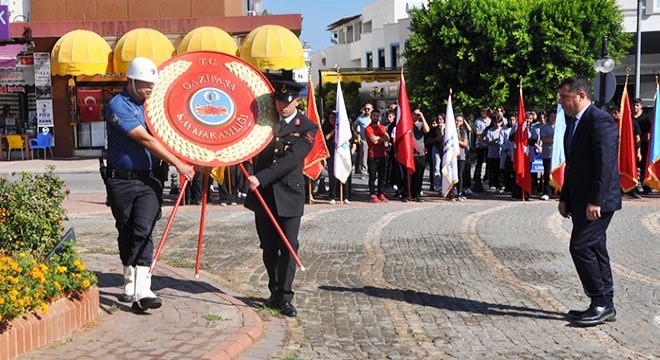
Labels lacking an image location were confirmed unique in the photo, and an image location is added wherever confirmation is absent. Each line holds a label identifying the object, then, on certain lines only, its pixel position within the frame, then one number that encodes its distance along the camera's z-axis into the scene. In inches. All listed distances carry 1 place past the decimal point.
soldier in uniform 281.7
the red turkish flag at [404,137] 665.0
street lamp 746.8
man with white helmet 264.5
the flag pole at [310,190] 652.7
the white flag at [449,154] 671.8
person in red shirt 671.8
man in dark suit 271.9
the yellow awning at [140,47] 1087.0
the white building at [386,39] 1407.5
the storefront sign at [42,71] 1210.6
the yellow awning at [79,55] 1087.6
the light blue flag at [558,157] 633.6
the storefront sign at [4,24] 524.7
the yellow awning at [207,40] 1088.2
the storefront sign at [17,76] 1224.2
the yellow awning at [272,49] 1090.7
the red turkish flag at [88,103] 1217.4
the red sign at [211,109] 277.7
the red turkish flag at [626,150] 659.4
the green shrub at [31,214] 288.7
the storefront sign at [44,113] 1210.6
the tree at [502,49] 1126.4
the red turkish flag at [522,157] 675.4
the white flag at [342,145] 657.0
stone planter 215.6
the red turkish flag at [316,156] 629.0
